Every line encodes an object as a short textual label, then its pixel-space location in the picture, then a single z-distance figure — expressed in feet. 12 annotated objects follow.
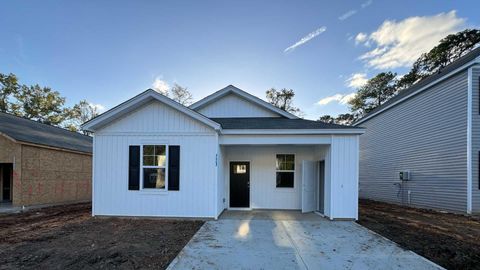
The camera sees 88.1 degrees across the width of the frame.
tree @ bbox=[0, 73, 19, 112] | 92.43
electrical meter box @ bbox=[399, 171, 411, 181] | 41.93
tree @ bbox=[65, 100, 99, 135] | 112.06
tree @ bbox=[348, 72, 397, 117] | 96.17
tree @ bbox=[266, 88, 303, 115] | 119.44
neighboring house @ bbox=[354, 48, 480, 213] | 31.48
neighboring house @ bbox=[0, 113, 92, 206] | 35.99
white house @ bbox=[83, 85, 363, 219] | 27.53
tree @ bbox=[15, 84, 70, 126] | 97.35
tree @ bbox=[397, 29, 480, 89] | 65.00
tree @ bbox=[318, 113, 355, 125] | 122.25
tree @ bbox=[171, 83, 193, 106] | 107.34
